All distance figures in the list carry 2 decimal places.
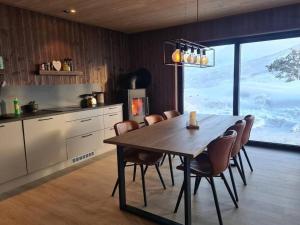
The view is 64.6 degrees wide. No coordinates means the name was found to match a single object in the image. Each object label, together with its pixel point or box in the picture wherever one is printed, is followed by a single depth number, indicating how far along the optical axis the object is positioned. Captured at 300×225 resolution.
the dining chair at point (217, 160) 2.11
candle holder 2.84
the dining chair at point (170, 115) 3.86
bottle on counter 3.45
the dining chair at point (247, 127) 2.97
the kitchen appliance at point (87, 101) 4.43
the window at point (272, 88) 4.16
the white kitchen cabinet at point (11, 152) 2.90
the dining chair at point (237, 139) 2.57
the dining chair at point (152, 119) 3.35
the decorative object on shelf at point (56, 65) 3.95
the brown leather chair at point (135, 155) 2.62
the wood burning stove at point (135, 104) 4.89
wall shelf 3.75
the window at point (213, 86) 4.70
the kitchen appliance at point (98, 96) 4.76
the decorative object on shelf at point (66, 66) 4.11
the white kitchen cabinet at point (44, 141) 3.19
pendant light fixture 2.56
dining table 2.01
